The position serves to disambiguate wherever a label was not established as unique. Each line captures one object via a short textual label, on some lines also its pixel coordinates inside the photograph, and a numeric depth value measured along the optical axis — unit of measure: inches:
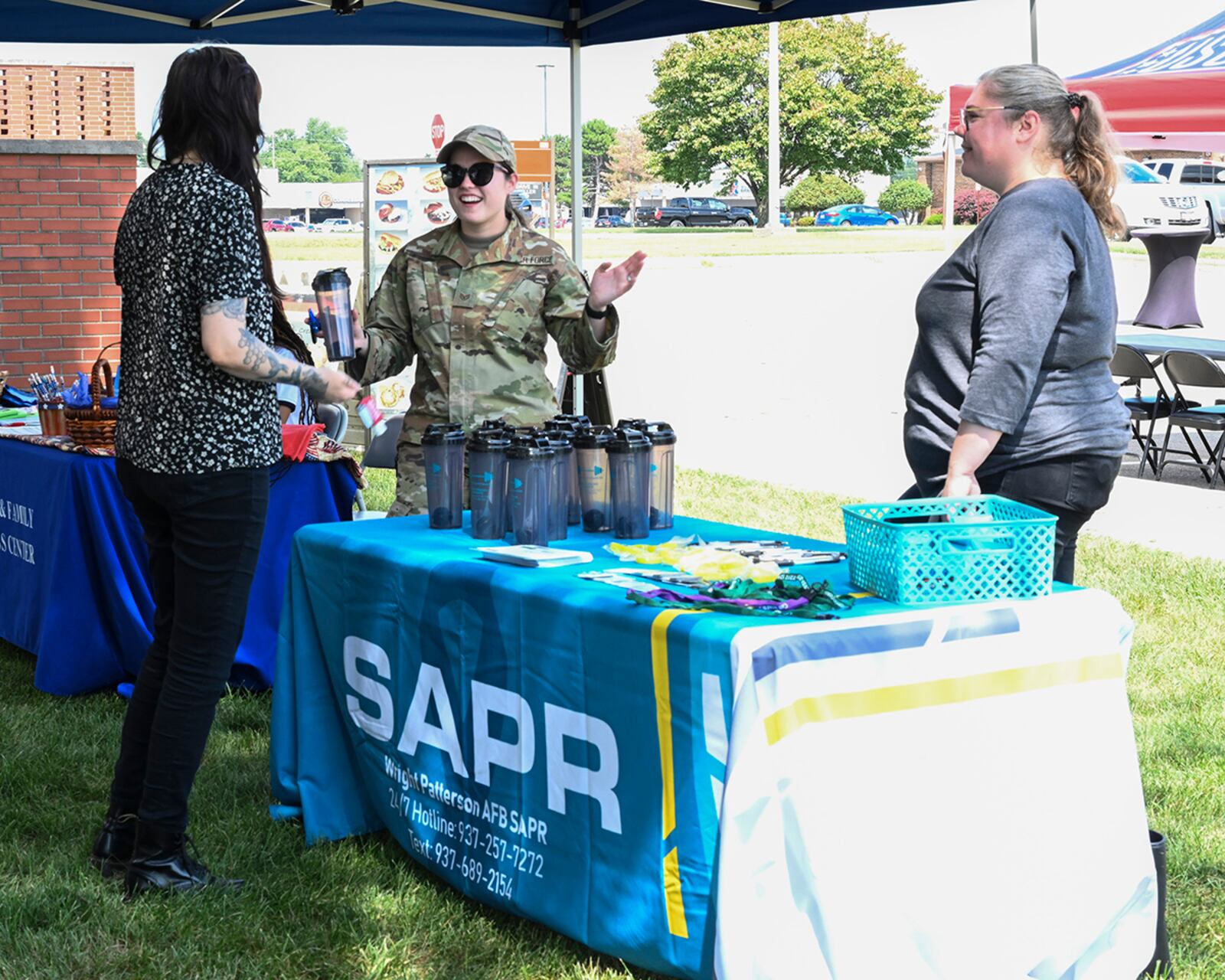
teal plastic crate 101.0
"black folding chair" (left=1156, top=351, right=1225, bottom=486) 338.0
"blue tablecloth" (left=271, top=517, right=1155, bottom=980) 94.7
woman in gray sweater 114.5
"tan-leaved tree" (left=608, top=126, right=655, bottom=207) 3828.7
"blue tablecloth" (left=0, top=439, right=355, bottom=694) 189.5
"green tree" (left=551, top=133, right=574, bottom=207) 2846.2
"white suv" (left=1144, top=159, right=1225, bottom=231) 1081.4
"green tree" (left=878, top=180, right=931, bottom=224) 2566.4
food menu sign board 398.0
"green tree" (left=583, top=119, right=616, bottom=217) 3946.9
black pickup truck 2576.3
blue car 2546.8
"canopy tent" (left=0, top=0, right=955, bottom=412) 239.2
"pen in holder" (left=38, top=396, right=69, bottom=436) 201.2
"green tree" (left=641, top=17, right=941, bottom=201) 2556.6
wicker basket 190.4
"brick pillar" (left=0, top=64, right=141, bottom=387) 350.6
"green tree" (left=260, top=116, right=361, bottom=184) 4909.0
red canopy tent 334.3
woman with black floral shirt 115.9
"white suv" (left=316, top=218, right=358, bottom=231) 2586.1
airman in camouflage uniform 157.3
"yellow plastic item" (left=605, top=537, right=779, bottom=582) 109.7
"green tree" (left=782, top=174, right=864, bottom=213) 2566.4
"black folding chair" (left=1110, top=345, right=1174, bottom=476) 355.6
